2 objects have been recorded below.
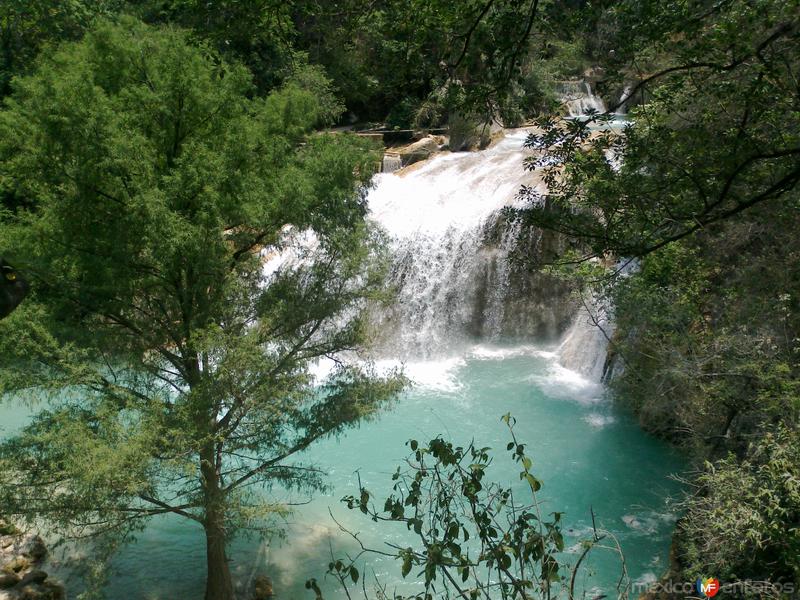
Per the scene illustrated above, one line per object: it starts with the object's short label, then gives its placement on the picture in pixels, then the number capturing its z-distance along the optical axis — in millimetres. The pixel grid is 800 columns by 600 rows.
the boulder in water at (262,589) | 7578
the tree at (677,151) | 4211
